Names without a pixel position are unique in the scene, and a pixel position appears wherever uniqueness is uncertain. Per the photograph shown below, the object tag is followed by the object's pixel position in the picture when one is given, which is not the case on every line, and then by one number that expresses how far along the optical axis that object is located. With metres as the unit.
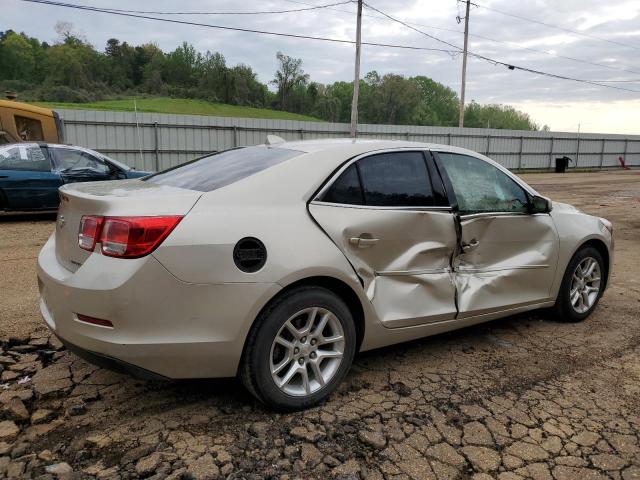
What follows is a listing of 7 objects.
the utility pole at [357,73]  25.47
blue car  9.46
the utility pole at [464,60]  32.25
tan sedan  2.59
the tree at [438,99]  111.19
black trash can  32.91
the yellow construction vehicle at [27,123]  12.98
